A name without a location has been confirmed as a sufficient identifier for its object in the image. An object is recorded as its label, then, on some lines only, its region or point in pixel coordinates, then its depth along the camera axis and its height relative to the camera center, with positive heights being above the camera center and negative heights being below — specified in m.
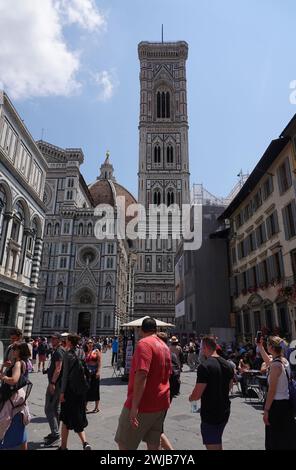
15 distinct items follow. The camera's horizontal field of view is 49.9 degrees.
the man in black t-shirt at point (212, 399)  3.63 -0.68
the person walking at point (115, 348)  19.75 -0.77
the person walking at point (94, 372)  7.98 -0.91
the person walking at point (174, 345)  11.48 -0.34
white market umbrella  14.65 +0.52
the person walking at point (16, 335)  6.82 -0.02
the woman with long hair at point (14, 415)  3.94 -0.97
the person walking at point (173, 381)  7.10 -1.01
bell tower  55.84 +33.56
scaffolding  33.41 +14.63
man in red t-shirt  3.31 -0.64
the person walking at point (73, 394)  4.96 -0.91
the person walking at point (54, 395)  5.66 -1.10
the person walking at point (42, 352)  17.69 -0.93
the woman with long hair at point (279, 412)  3.72 -0.87
